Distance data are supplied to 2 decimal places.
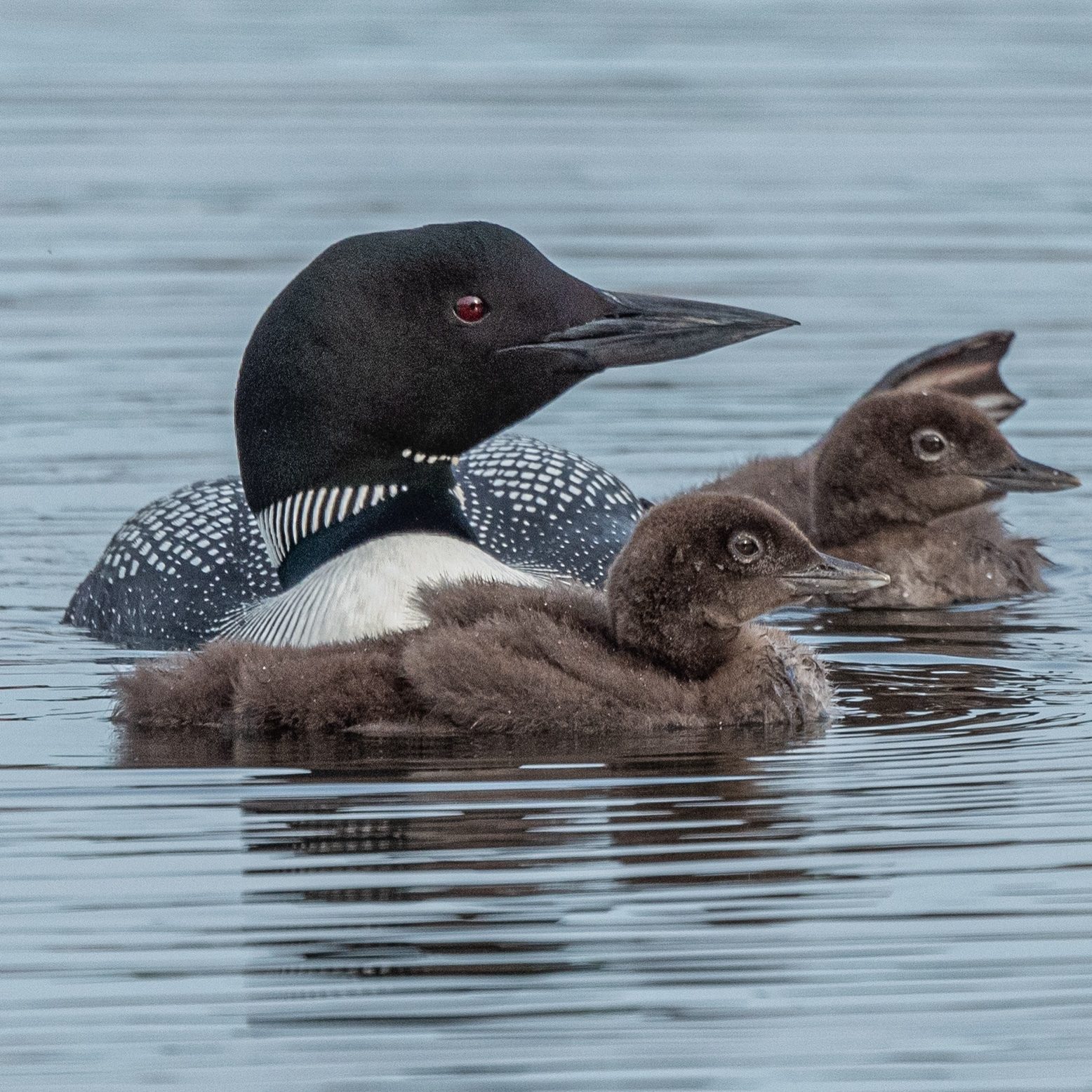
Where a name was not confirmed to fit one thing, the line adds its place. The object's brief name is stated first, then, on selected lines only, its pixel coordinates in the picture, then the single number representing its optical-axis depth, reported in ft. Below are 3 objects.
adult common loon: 43.42
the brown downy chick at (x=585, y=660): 39.91
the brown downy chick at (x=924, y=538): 56.08
